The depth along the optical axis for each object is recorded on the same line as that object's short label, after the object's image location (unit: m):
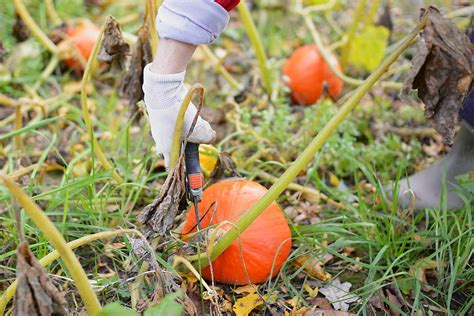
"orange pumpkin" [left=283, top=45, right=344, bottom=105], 3.07
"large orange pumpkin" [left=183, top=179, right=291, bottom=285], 1.86
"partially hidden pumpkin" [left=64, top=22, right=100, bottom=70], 3.21
